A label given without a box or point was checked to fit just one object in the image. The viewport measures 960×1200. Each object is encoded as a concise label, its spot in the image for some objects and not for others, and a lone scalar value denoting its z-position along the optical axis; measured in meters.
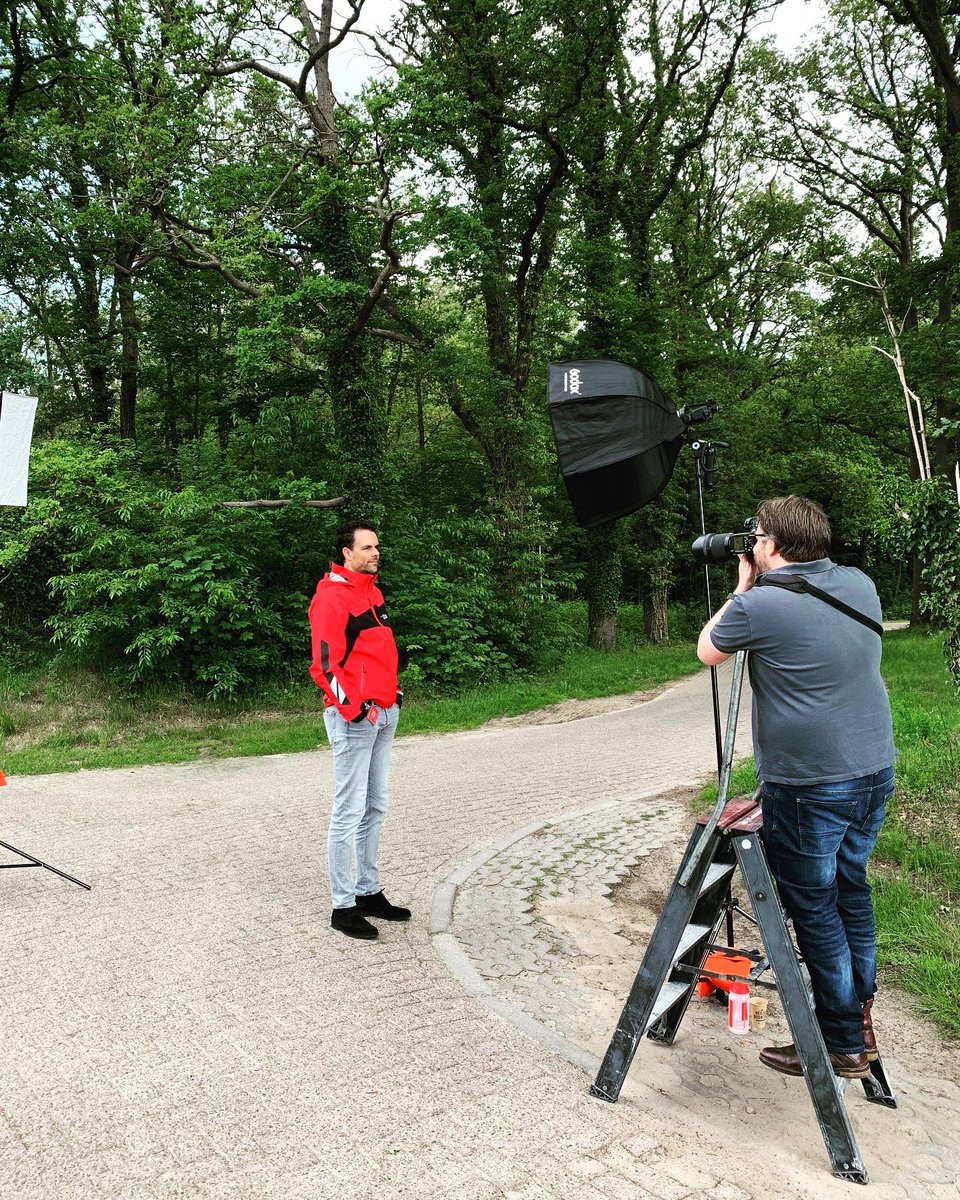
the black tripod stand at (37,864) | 4.98
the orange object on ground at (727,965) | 3.24
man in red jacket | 4.57
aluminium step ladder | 2.78
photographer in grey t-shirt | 2.92
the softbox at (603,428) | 3.66
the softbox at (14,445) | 5.50
